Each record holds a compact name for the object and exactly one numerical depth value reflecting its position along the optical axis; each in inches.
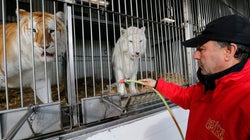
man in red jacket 21.2
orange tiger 37.4
